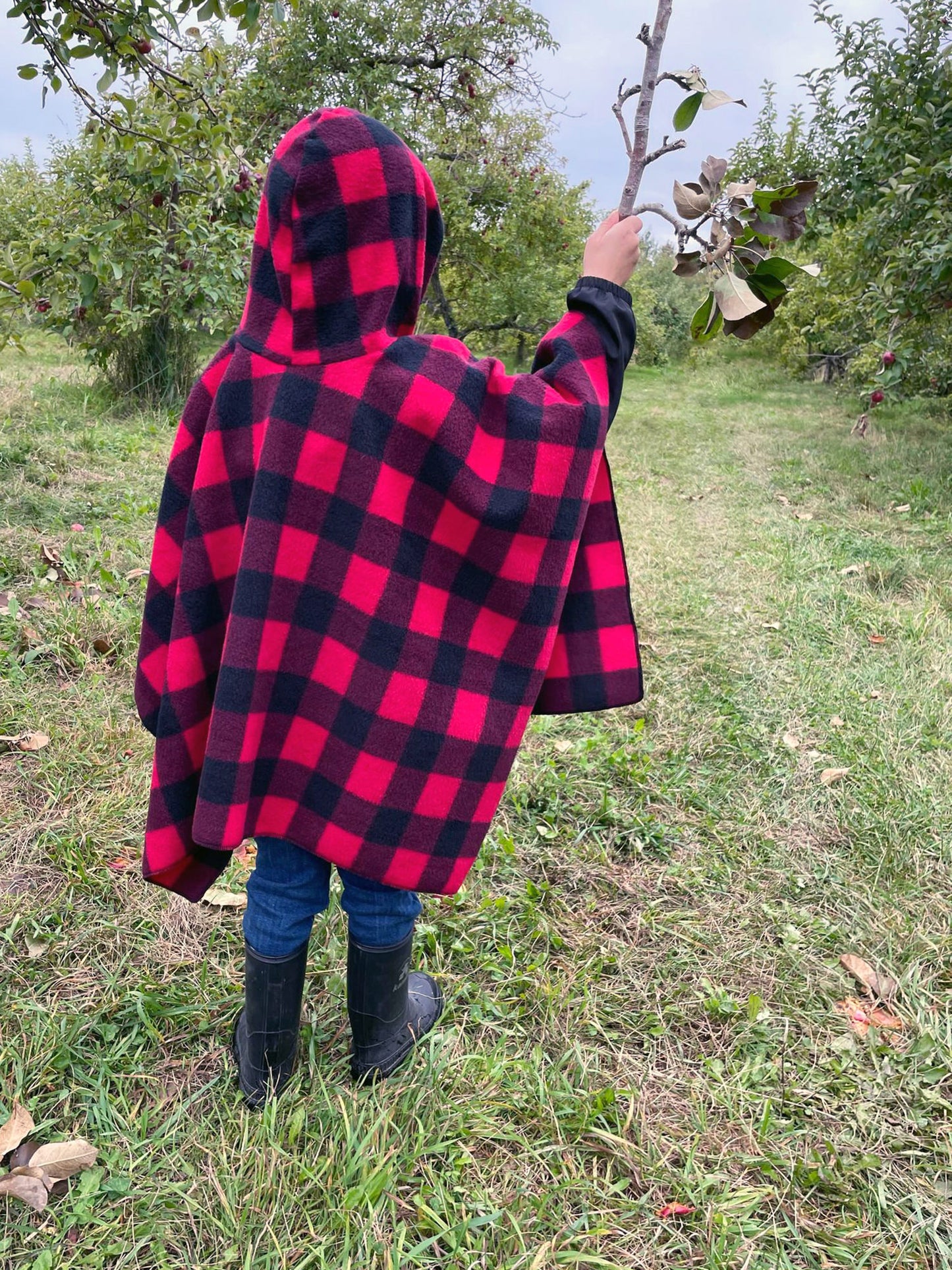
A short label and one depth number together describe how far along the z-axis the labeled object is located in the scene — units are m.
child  1.20
